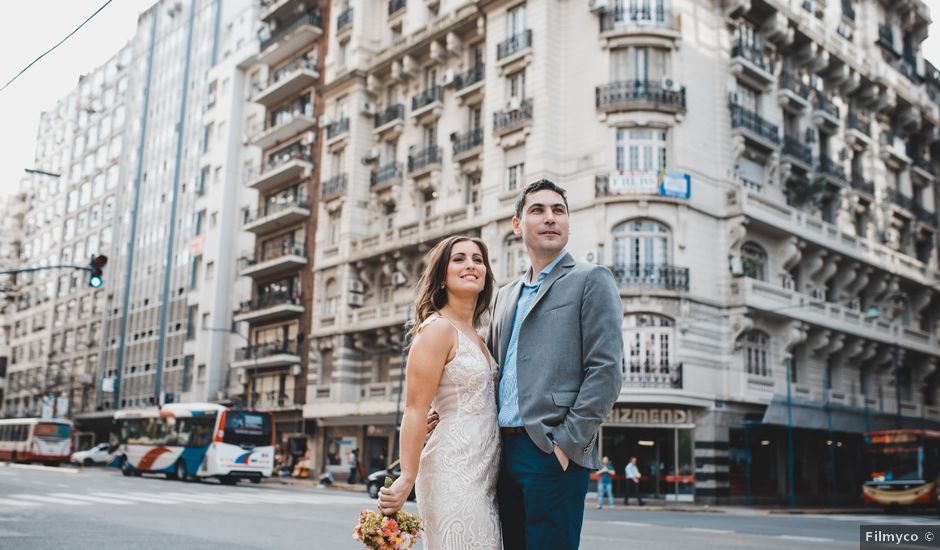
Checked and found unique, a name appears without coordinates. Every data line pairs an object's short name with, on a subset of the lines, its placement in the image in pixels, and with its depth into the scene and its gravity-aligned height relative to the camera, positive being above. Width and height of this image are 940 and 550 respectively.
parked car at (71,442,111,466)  48.50 -2.30
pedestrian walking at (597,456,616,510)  23.76 -1.56
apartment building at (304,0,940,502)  28.45 +8.72
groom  3.45 +0.19
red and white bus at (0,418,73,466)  47.97 -1.51
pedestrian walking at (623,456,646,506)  25.52 -1.38
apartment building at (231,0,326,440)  41.62 +9.96
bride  3.57 -0.07
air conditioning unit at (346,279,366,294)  37.19 +5.77
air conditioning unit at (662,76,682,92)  28.86 +11.43
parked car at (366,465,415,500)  25.41 -1.79
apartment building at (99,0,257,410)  48.56 +12.98
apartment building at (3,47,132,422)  64.81 +14.31
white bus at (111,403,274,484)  30.00 -0.90
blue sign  28.17 +7.92
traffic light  19.34 +3.27
